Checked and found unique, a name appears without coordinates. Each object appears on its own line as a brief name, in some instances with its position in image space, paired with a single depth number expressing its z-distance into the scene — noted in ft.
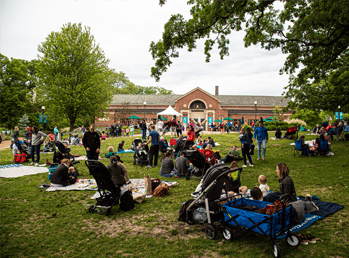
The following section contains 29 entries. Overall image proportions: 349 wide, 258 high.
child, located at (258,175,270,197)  18.95
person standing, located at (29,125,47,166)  34.78
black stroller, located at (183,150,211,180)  27.25
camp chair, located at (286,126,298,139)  61.87
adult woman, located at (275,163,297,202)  15.70
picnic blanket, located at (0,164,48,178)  31.32
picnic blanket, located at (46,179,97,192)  24.71
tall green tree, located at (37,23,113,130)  86.02
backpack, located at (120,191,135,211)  18.86
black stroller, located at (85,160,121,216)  18.10
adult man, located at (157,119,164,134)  78.46
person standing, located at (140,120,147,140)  60.85
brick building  155.53
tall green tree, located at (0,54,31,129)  116.88
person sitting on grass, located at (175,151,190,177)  29.55
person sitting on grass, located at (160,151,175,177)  30.22
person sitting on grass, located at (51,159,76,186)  25.55
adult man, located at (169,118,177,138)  81.71
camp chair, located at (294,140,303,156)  40.98
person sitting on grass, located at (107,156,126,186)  22.89
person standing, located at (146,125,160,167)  33.93
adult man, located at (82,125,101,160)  29.35
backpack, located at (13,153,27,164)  39.81
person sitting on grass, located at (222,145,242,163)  35.77
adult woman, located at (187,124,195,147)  39.01
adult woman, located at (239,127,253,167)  33.19
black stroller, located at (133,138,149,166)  36.50
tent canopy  80.23
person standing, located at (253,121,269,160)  36.27
